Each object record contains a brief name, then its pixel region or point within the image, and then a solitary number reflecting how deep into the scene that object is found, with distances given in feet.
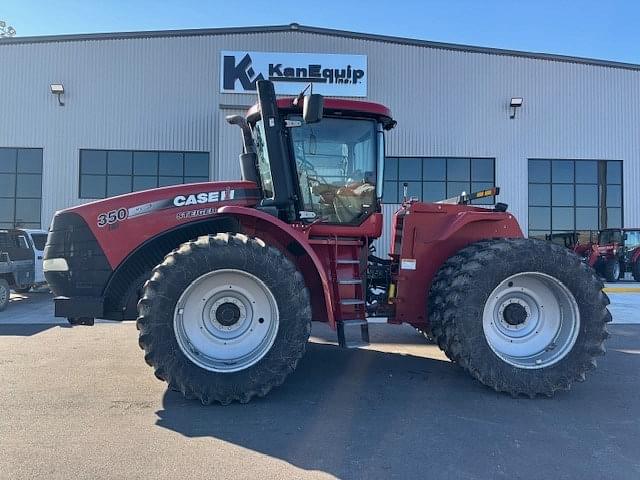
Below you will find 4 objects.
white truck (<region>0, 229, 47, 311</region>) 37.29
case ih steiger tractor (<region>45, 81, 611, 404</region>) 14.87
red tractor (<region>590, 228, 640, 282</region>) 63.41
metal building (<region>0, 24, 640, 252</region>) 61.31
